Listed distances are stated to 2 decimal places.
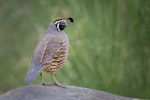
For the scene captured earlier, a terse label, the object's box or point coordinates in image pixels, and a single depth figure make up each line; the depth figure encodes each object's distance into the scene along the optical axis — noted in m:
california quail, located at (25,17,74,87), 8.64
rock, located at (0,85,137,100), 8.98
